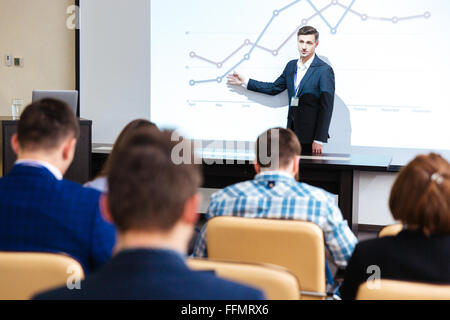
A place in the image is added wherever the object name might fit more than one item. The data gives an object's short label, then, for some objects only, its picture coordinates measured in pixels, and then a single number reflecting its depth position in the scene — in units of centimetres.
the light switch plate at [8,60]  591
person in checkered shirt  206
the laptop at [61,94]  436
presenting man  473
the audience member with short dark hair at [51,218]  158
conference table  392
